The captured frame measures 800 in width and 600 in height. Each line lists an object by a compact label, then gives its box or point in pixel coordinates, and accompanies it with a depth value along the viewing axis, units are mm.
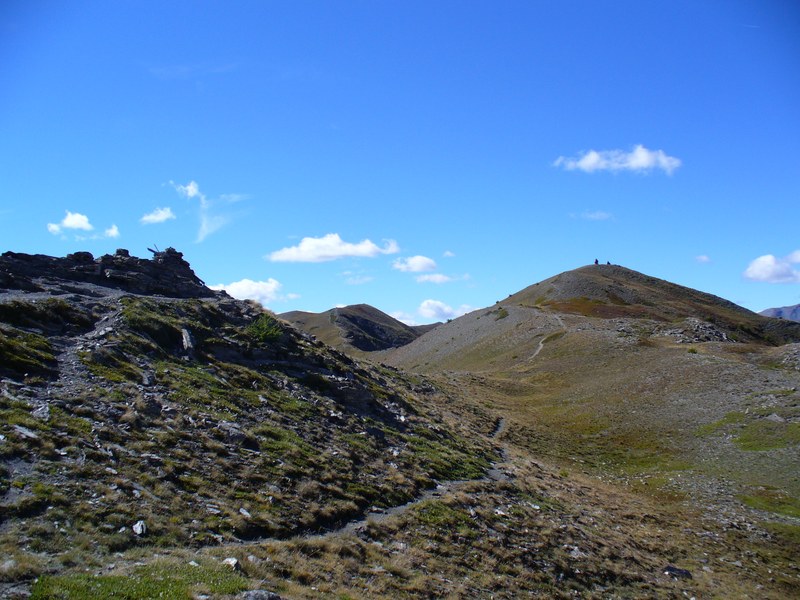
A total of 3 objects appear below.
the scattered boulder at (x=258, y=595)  11281
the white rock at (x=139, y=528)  13084
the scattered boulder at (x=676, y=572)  21547
